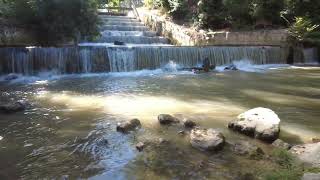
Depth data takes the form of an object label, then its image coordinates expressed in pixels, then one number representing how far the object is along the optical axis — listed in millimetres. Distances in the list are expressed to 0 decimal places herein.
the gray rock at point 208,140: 3842
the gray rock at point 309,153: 3383
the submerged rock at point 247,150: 3688
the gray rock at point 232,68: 10820
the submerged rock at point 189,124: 4598
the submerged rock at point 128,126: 4436
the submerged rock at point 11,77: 8595
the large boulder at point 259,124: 4163
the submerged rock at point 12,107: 5342
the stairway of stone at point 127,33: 13022
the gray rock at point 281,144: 3907
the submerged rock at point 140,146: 3819
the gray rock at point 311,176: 2425
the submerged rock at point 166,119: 4732
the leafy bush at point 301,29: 12330
